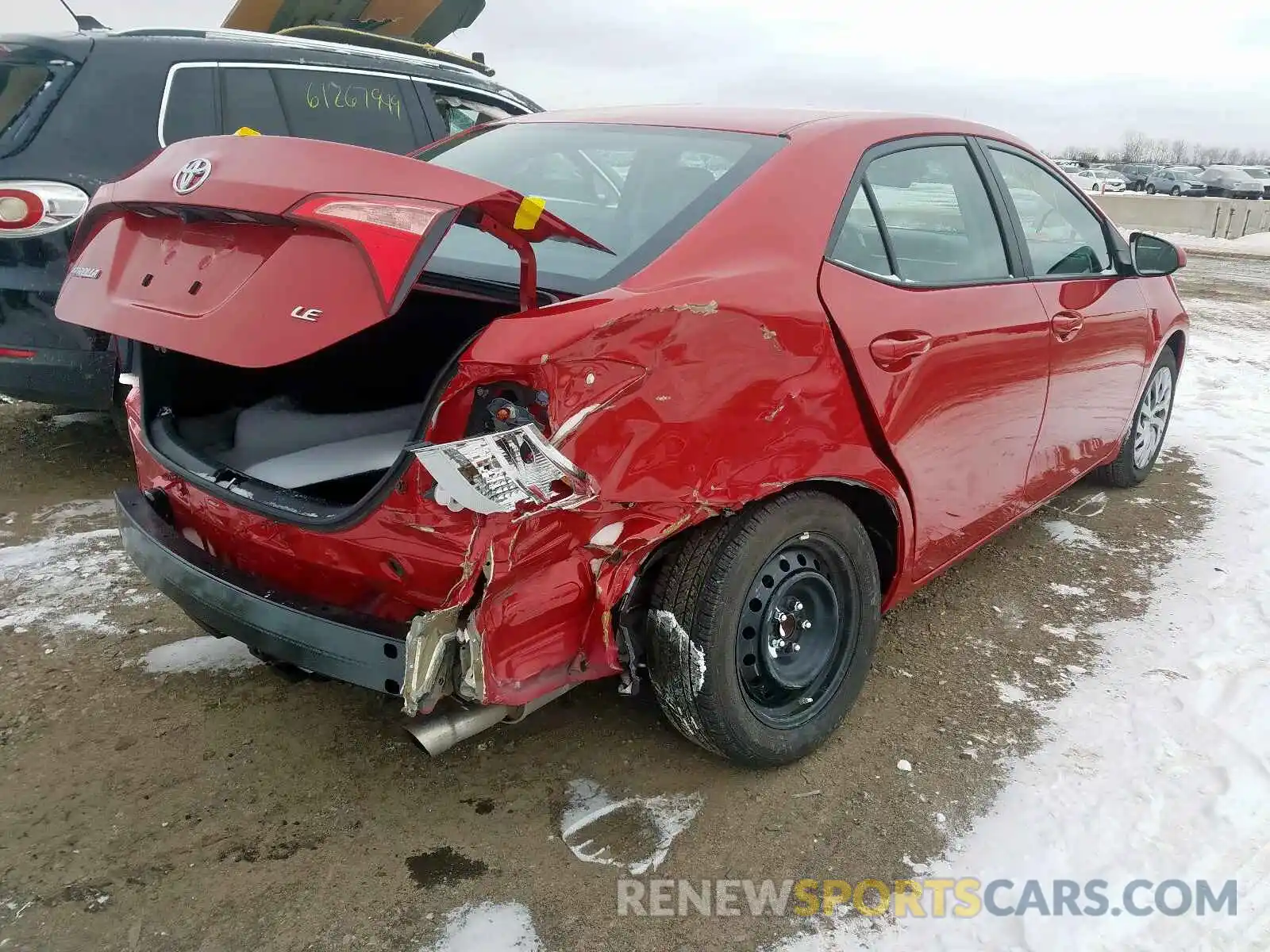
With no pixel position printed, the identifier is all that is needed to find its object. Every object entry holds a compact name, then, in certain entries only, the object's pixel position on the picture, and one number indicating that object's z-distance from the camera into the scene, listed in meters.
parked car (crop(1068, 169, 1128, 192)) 42.77
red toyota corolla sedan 1.79
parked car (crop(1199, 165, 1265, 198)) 40.56
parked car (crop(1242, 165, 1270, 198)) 40.62
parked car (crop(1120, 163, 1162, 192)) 48.62
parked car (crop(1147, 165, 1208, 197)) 41.62
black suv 3.82
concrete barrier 22.36
